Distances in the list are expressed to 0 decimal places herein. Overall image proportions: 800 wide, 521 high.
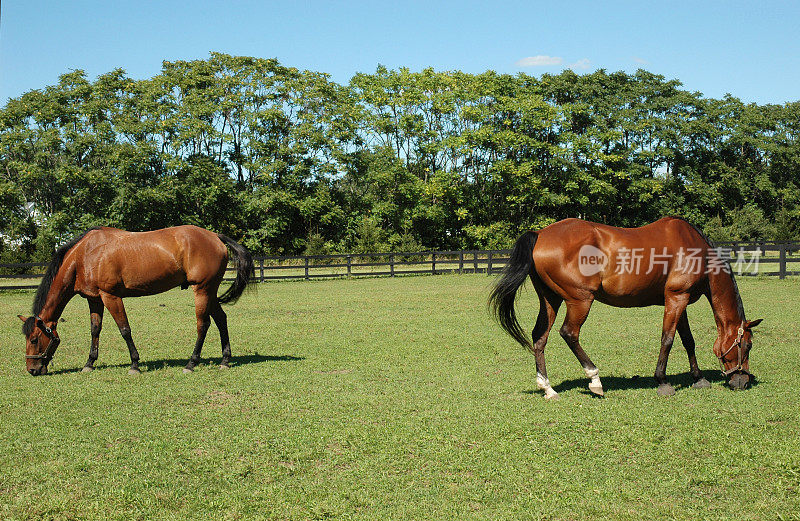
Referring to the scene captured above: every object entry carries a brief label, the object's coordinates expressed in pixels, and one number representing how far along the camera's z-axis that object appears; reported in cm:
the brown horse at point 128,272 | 910
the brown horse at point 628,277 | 689
